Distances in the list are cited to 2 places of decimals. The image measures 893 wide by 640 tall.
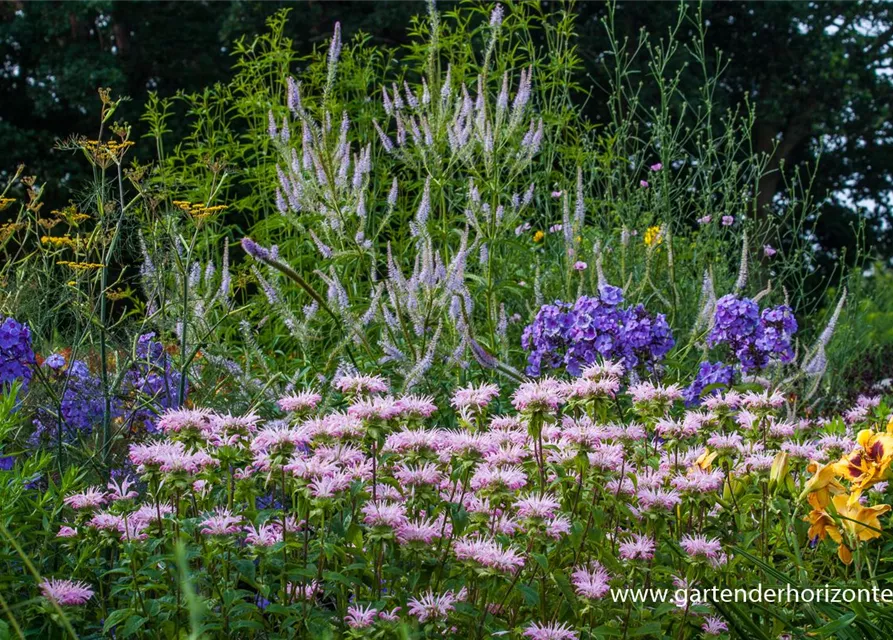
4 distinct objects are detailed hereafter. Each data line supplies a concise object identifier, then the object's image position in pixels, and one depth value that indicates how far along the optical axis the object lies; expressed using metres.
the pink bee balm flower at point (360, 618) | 1.68
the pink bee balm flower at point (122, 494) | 2.00
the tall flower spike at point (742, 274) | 3.82
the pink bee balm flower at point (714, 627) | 1.92
